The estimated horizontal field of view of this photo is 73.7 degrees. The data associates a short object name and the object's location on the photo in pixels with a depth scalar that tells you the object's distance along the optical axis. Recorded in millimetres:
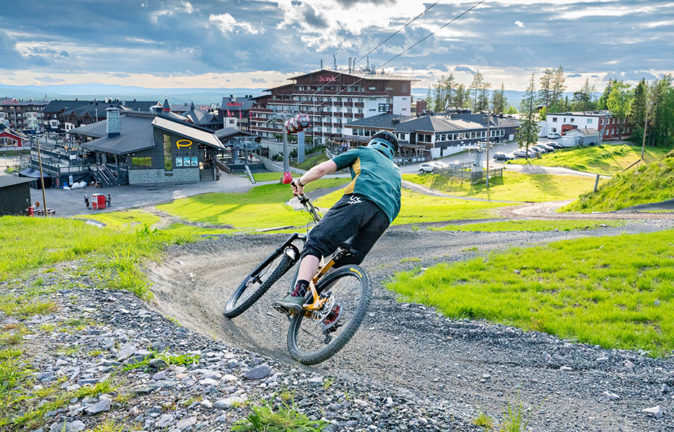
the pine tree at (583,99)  160000
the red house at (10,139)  131375
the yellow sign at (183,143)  70062
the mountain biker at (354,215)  6363
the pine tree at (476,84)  166000
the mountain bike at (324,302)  5801
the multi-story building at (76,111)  140125
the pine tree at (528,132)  87500
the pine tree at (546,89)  152000
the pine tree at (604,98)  165125
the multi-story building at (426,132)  90312
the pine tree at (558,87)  153125
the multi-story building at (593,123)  114500
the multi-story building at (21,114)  177000
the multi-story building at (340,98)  112062
